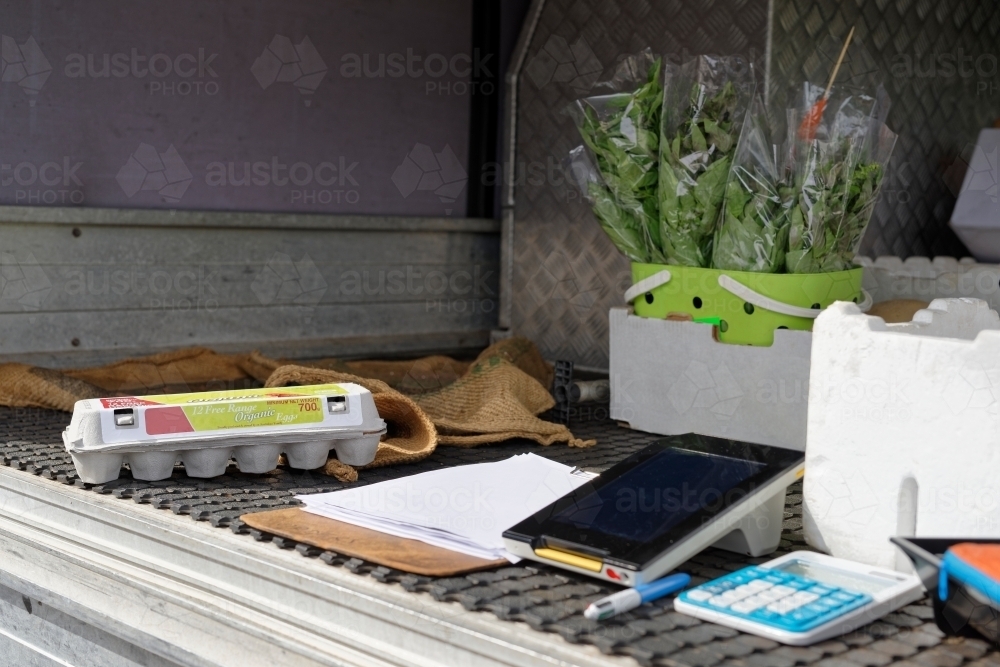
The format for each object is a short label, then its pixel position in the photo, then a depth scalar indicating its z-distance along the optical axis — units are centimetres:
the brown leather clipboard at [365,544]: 86
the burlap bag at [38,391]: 149
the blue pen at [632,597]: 75
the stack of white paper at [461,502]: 93
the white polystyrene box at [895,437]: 83
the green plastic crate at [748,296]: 137
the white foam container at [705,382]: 134
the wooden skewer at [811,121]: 137
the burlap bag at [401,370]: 175
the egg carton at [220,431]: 110
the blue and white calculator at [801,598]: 73
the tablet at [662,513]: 83
